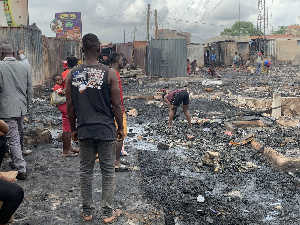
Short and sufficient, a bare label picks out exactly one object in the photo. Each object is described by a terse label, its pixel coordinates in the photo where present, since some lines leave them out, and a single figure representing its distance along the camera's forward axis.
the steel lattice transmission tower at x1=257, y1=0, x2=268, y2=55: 38.03
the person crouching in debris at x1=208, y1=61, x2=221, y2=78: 20.93
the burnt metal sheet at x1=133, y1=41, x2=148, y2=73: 22.16
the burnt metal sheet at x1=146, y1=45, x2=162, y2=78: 21.12
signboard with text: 34.91
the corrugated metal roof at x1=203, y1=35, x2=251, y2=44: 39.22
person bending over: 7.58
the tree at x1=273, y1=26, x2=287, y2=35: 78.12
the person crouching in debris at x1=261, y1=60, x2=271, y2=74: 24.06
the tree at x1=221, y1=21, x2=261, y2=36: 71.69
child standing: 5.14
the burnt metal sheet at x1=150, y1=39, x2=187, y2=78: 20.72
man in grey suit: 4.16
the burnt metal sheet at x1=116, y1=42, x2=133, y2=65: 24.70
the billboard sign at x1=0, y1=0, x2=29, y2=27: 12.70
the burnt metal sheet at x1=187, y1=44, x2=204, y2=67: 32.03
